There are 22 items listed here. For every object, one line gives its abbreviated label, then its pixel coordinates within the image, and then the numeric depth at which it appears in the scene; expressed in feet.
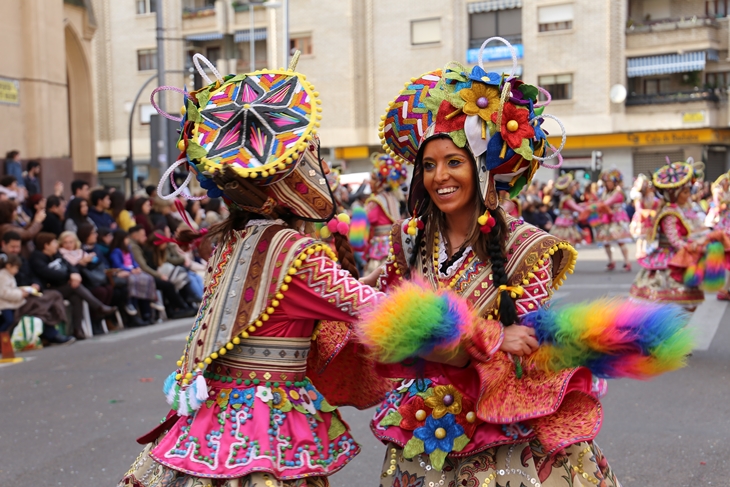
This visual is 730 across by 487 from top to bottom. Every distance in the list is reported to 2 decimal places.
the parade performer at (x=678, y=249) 29.48
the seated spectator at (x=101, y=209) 40.98
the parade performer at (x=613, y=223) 62.23
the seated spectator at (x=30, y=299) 32.72
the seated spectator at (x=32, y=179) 45.65
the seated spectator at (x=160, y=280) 40.42
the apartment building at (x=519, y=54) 116.16
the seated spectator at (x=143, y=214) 42.88
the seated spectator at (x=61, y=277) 34.24
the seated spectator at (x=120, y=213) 42.97
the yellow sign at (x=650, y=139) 115.75
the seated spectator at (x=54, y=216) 37.76
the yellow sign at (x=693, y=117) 114.01
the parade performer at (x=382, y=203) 39.91
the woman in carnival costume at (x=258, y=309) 9.91
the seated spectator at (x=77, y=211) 39.47
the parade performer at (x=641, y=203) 53.72
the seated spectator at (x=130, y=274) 38.63
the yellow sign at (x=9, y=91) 48.78
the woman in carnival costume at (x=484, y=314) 10.10
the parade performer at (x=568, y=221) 68.74
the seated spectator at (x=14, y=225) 34.68
